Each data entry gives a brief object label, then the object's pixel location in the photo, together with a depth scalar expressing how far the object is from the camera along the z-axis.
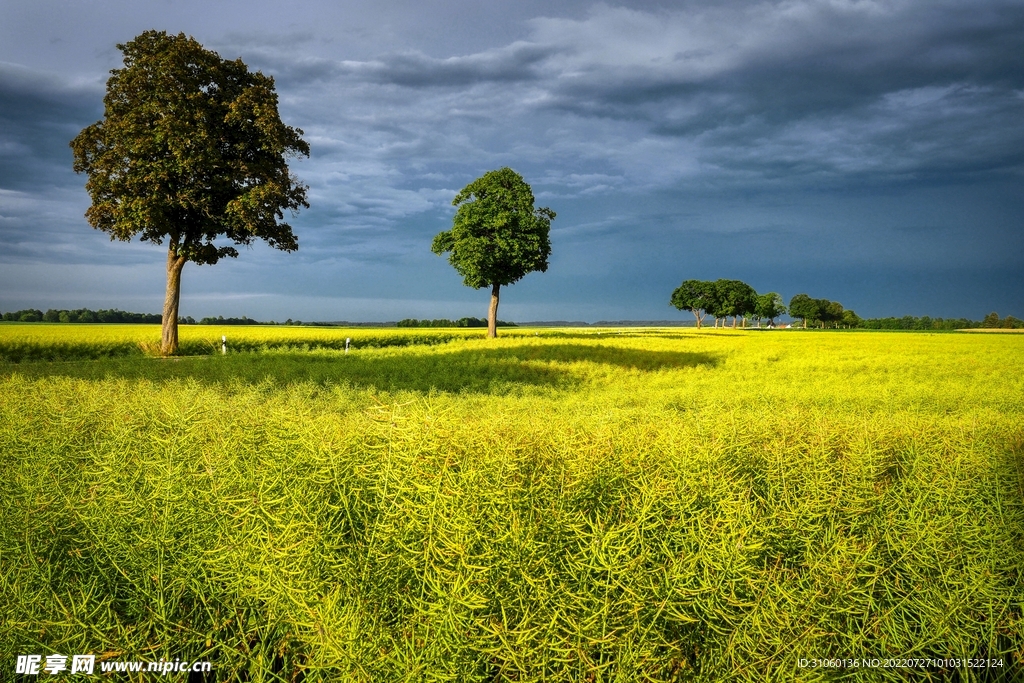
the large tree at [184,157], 28.08
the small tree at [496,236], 46.25
